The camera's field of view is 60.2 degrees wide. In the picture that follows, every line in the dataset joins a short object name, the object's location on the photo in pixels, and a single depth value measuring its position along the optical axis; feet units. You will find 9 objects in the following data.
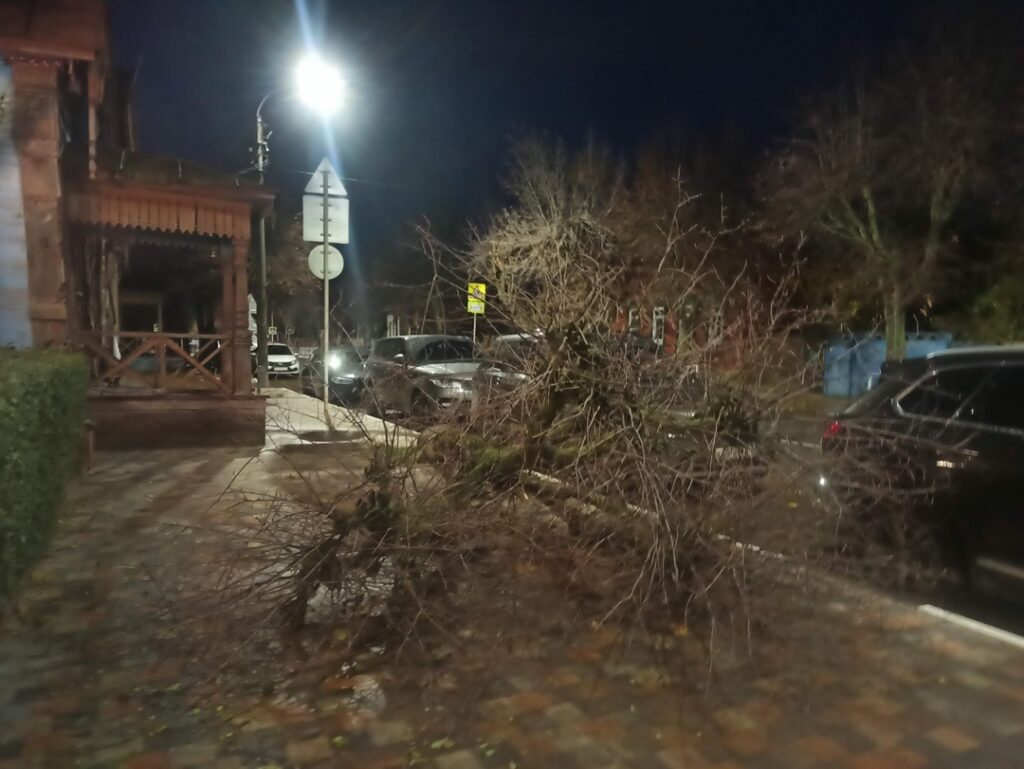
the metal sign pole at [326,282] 34.68
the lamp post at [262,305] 47.34
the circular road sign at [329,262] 39.11
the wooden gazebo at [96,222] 29.48
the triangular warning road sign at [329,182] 39.19
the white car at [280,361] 104.42
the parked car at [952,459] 16.90
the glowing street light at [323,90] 38.70
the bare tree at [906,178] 56.90
